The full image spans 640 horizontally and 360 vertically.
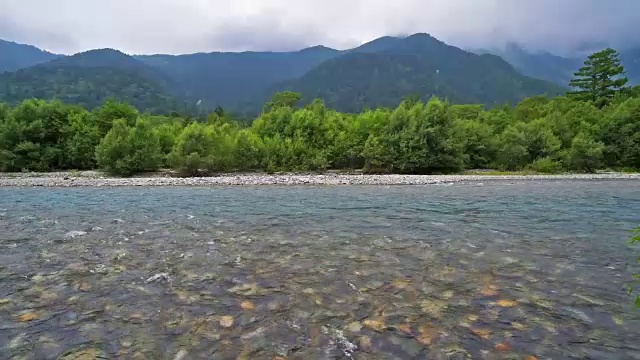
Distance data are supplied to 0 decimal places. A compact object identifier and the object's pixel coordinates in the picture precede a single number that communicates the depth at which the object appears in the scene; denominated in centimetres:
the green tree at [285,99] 9300
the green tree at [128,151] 4747
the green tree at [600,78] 8412
